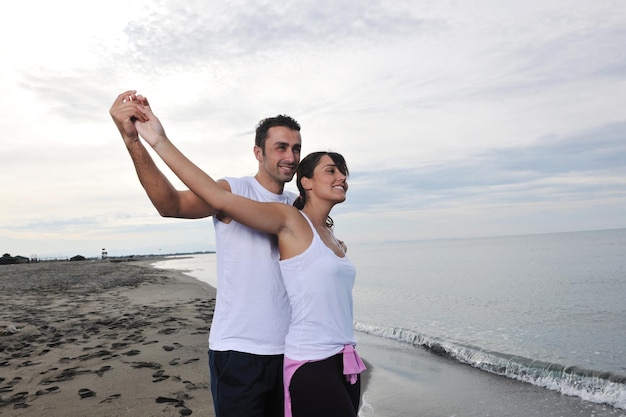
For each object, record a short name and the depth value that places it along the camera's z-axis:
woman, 2.39
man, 2.54
